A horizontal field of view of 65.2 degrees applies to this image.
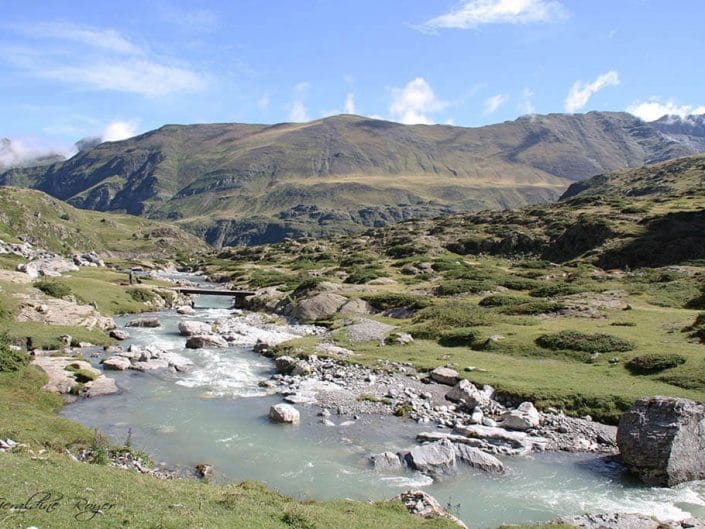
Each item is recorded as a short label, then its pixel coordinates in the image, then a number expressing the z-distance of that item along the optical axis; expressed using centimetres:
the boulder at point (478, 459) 2603
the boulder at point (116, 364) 4238
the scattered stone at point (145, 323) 6228
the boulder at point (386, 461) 2569
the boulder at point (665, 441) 2477
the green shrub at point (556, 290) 6556
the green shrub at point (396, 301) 6588
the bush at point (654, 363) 3778
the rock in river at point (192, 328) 5737
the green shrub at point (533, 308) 5781
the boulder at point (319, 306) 6725
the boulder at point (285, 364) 4397
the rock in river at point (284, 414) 3183
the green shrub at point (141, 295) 7794
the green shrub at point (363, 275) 8549
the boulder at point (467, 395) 3514
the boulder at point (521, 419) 3148
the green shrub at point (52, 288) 6116
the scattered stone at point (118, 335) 5356
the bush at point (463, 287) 7250
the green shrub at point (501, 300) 6151
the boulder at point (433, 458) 2547
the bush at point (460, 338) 5059
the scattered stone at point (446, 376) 3931
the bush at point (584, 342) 4319
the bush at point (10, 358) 3232
